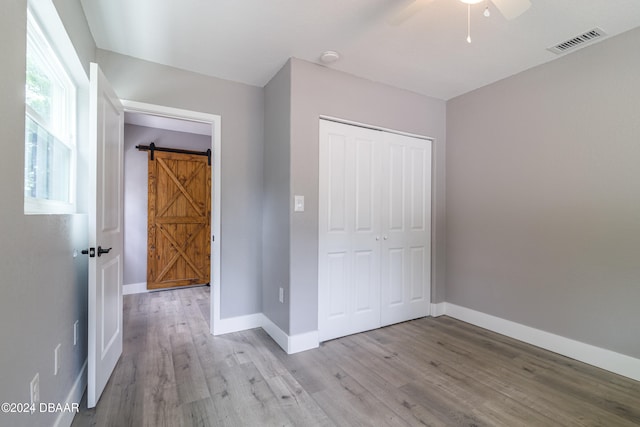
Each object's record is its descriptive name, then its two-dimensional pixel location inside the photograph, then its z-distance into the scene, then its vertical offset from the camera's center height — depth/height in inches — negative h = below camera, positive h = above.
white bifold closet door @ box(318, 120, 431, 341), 109.7 -6.3
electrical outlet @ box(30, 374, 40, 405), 47.4 -30.1
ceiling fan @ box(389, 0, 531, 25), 56.0 +42.2
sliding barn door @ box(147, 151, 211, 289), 176.9 -4.0
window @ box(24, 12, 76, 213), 57.4 +19.4
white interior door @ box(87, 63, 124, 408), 69.6 -5.8
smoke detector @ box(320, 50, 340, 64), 96.6 +54.8
